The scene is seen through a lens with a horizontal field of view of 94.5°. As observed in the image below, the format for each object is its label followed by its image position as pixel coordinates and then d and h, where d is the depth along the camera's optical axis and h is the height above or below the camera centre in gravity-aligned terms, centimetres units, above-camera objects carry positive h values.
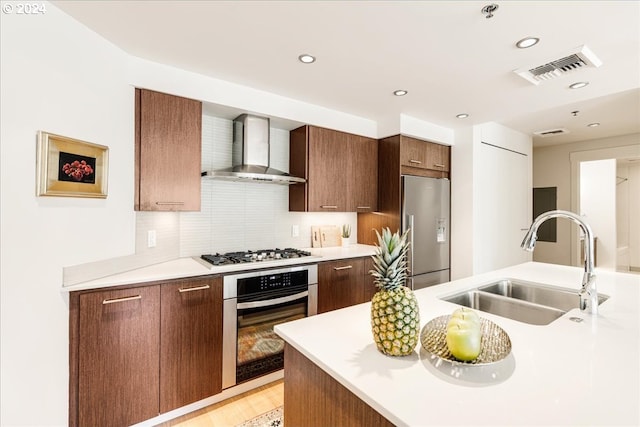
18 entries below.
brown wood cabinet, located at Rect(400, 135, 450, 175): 332 +71
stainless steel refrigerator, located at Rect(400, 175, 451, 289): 331 -12
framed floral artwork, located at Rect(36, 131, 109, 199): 148 +26
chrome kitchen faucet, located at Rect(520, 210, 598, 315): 135 -26
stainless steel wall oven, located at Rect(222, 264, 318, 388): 213 -77
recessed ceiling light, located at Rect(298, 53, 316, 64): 203 +110
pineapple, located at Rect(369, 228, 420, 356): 91 -29
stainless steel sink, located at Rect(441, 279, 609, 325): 152 -49
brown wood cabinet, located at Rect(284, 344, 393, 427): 83 -59
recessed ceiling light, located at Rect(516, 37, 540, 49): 181 +108
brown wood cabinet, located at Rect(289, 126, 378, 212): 296 +48
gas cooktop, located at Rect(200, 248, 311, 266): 227 -35
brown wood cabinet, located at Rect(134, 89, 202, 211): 207 +46
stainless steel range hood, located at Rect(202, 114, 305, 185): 258 +59
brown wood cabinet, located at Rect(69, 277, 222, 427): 164 -83
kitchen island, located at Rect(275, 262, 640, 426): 70 -46
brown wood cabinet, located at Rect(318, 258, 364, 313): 265 -64
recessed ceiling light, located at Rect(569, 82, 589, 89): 246 +111
